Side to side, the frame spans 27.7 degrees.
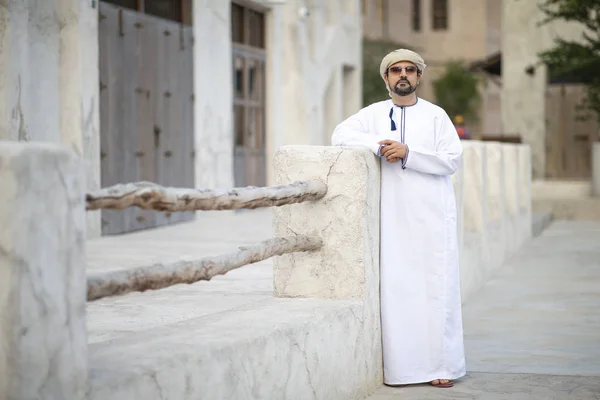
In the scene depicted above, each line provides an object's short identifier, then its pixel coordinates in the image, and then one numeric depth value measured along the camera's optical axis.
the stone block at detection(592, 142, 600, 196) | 20.75
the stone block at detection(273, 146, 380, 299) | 5.56
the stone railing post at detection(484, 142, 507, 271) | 11.98
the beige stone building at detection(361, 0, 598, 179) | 27.56
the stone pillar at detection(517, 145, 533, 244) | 14.60
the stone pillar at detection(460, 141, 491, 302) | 10.28
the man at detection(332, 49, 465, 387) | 5.84
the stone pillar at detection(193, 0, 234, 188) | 14.23
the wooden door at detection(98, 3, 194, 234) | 11.75
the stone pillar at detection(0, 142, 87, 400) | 3.21
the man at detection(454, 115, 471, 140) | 21.27
